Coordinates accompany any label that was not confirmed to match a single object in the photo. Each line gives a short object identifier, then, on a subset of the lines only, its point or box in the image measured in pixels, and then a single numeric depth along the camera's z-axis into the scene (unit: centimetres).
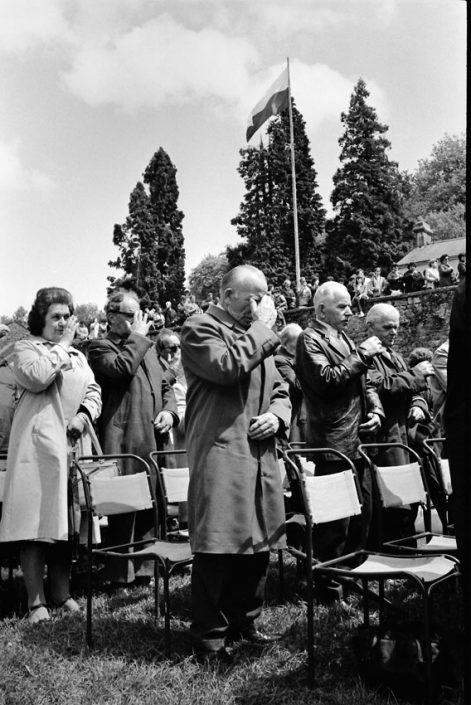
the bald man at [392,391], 542
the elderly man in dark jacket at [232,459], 357
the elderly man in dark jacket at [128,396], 541
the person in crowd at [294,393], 703
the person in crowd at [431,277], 2442
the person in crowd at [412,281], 2475
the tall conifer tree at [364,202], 5250
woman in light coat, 443
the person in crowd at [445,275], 2412
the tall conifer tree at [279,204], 5716
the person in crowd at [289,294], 3012
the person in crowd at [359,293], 2491
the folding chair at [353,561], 332
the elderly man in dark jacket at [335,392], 467
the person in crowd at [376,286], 2672
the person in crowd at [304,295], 2922
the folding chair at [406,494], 404
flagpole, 3269
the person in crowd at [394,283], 2626
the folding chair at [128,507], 396
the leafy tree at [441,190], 5891
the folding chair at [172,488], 465
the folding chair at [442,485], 463
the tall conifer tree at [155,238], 5694
